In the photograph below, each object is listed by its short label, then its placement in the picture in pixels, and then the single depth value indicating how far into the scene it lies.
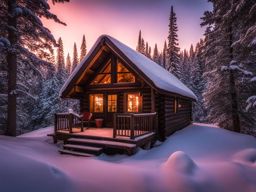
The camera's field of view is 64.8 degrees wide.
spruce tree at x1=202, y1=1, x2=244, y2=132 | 15.90
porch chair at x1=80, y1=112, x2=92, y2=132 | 13.61
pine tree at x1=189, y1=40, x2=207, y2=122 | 35.28
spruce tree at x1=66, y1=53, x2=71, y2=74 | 81.26
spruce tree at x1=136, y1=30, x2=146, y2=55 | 57.06
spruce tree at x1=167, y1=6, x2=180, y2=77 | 32.97
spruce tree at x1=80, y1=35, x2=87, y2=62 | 61.76
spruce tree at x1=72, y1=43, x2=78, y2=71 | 62.08
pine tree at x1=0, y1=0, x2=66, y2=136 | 12.35
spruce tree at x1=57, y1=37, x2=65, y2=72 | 37.84
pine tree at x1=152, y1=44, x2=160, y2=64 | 76.19
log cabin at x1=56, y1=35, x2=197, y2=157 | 11.82
